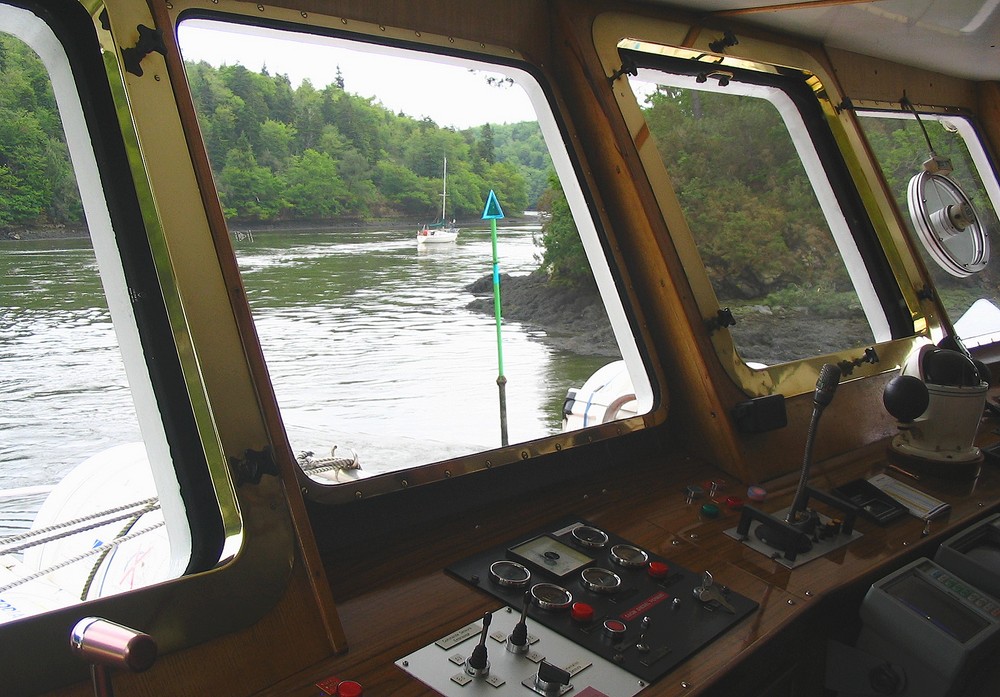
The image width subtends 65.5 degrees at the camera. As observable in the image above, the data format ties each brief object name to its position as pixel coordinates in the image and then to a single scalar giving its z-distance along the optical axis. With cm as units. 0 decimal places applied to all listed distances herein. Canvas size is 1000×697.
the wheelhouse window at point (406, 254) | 165
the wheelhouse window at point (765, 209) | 243
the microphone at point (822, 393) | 165
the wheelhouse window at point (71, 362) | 128
